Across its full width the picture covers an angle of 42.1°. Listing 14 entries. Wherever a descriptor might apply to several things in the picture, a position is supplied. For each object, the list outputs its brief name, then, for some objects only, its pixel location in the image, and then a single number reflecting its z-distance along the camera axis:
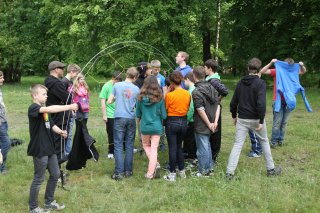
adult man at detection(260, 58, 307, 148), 8.45
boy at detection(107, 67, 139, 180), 6.55
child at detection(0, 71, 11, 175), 6.82
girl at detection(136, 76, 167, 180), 6.32
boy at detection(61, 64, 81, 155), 6.83
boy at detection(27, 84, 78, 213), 5.03
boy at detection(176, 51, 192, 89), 7.62
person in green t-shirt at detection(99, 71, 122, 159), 7.48
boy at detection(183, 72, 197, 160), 7.02
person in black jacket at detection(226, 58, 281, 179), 6.34
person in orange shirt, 6.43
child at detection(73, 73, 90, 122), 7.04
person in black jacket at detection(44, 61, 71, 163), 6.29
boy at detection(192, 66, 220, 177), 6.43
